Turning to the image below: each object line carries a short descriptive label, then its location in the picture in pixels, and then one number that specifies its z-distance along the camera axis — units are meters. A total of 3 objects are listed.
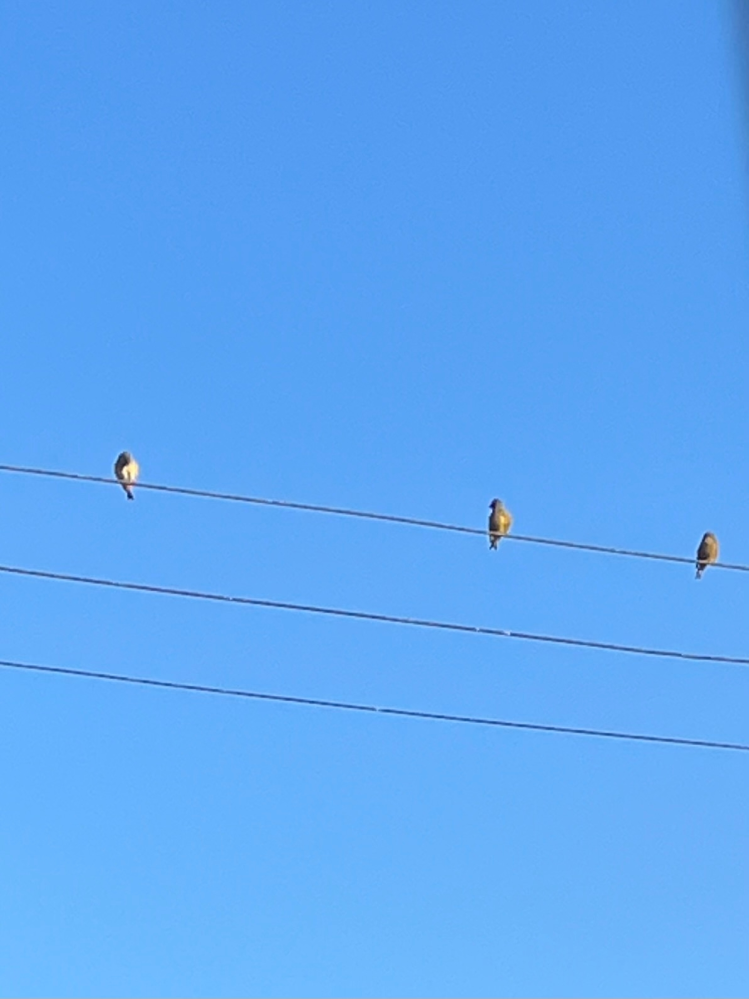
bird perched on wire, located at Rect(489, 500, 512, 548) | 24.86
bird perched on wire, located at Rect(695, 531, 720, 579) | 24.75
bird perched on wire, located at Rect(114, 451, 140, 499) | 24.77
